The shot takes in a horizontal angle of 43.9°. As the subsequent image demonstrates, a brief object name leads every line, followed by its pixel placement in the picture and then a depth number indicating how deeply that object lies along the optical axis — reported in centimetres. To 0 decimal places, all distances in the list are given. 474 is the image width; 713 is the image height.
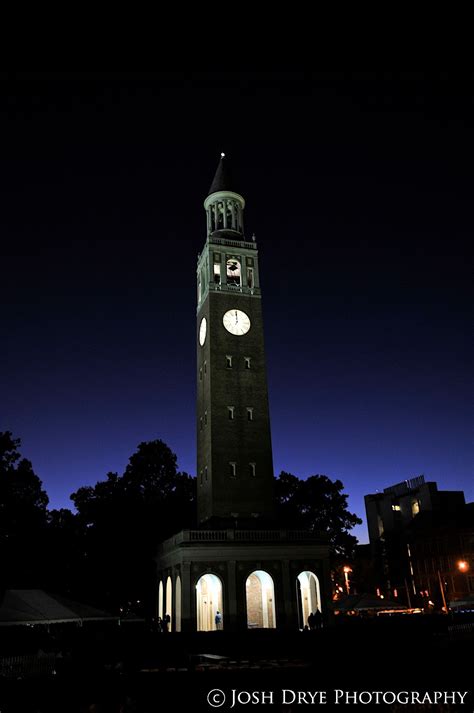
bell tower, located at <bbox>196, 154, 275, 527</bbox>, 5194
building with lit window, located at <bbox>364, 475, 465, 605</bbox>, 8569
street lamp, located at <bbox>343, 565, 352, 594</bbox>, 7561
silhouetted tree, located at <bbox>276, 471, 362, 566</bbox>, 7156
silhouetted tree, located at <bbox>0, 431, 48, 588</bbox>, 5053
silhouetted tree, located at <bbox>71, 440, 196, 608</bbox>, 5772
